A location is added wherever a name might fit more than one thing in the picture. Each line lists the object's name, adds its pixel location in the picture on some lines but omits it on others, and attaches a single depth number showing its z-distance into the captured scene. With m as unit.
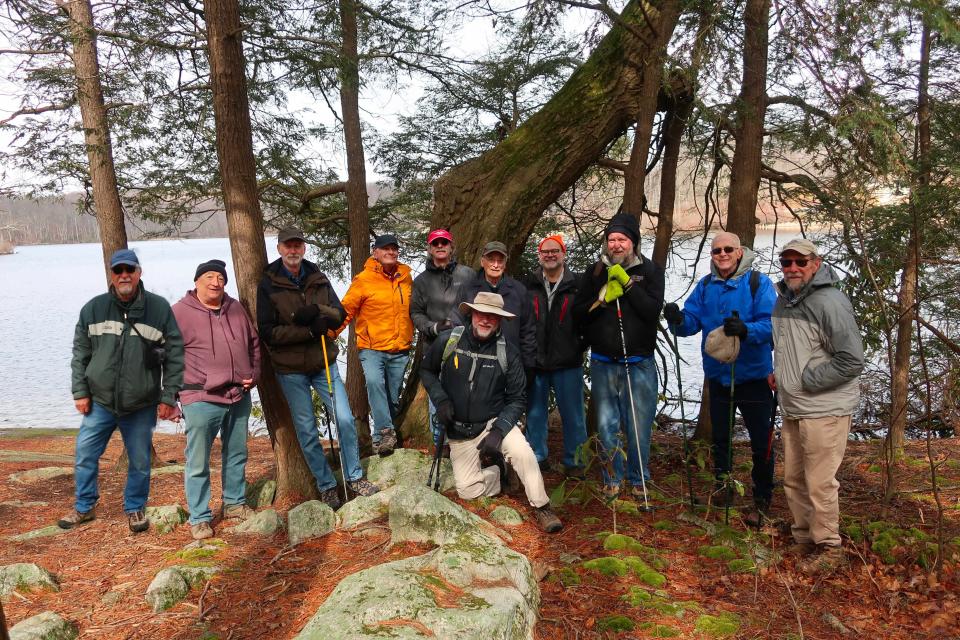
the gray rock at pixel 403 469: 5.09
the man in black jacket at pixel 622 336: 4.55
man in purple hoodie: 4.52
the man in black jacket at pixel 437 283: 5.38
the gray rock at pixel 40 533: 4.79
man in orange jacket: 5.54
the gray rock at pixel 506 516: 4.41
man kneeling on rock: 4.43
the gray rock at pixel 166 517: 4.79
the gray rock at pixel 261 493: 5.34
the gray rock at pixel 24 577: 3.82
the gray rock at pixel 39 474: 7.23
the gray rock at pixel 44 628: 3.11
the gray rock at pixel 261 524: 4.61
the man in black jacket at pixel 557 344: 5.00
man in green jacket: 4.55
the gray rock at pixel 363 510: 4.46
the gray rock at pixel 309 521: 4.36
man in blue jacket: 4.32
